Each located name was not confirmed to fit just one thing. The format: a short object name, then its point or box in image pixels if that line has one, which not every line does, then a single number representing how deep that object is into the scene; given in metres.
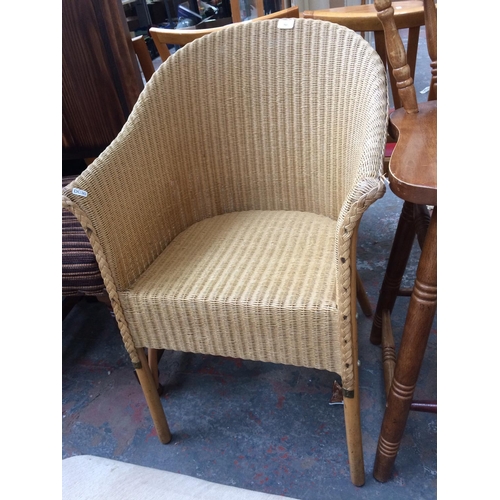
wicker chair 0.88
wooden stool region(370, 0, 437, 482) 0.69
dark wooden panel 1.39
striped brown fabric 1.09
